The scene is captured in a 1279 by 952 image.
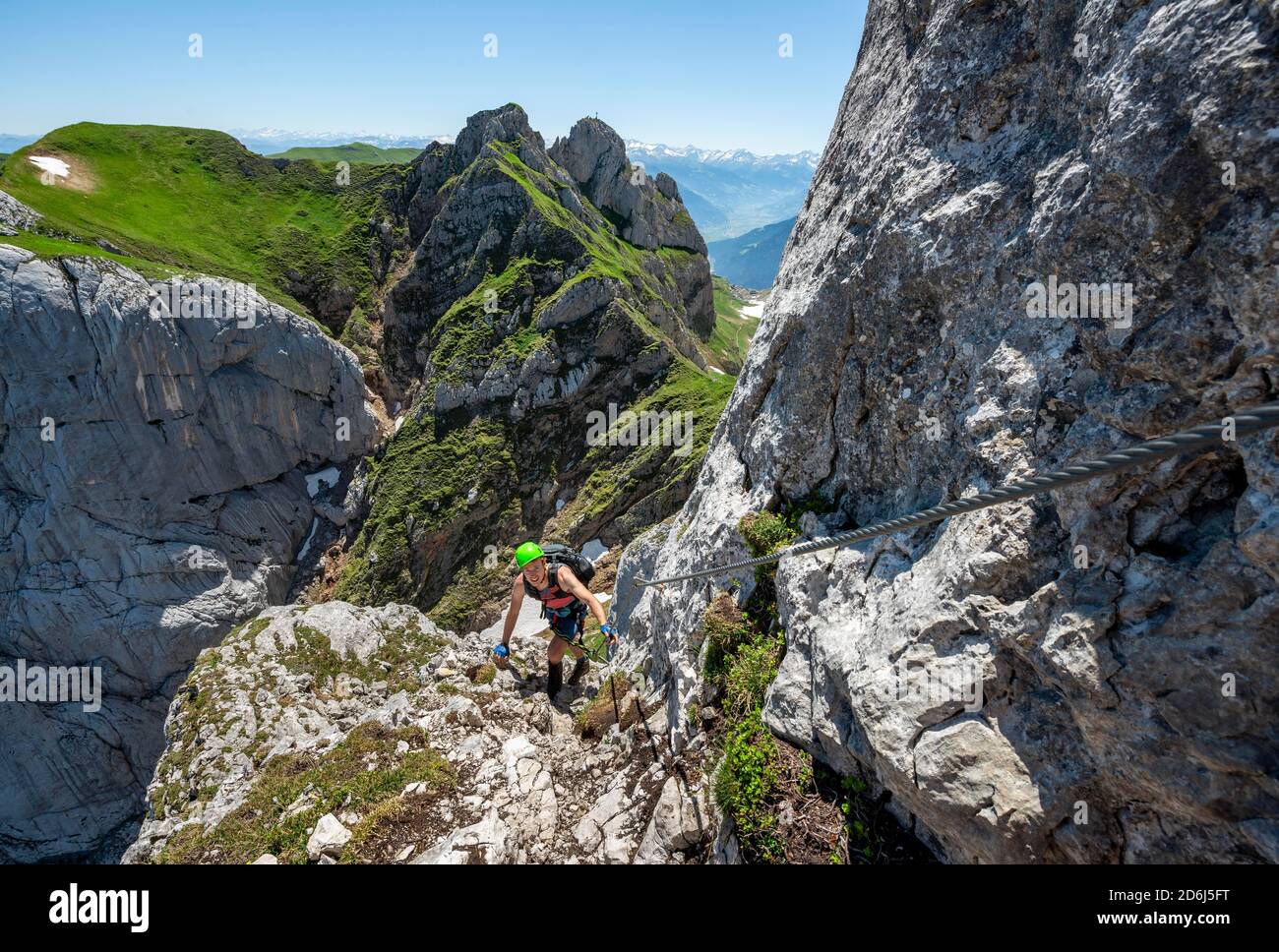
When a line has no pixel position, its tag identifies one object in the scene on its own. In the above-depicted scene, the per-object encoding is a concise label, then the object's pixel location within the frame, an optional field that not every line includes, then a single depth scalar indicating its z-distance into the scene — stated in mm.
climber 10180
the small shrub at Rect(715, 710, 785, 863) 6254
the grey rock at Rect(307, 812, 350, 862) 8180
